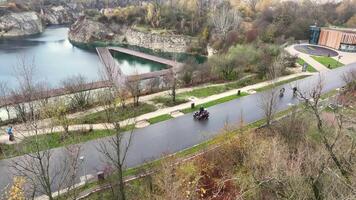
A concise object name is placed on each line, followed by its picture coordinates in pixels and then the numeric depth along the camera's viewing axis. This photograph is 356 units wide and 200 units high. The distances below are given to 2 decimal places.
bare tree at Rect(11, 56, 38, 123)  25.47
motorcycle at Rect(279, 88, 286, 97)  34.53
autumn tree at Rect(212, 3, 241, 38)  66.94
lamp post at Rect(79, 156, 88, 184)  20.35
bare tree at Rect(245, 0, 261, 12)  85.00
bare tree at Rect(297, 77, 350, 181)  11.36
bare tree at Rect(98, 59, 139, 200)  15.58
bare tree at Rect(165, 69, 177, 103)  32.97
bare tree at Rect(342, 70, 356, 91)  32.59
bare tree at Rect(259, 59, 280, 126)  23.27
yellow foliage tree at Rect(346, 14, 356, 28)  70.23
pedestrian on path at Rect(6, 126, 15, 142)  24.27
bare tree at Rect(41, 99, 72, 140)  23.64
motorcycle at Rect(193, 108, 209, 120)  28.69
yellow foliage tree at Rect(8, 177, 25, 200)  12.09
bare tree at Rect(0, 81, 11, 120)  28.94
